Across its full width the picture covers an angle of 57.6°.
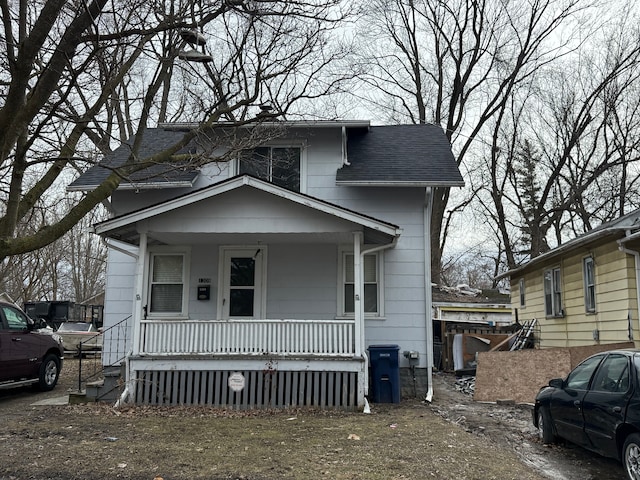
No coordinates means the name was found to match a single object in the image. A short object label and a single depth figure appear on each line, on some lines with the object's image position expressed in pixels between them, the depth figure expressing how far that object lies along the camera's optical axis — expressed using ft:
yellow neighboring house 36.29
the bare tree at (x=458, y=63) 89.51
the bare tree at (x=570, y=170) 86.79
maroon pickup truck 37.01
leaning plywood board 36.81
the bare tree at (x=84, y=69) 22.06
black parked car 18.95
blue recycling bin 36.32
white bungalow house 33.96
